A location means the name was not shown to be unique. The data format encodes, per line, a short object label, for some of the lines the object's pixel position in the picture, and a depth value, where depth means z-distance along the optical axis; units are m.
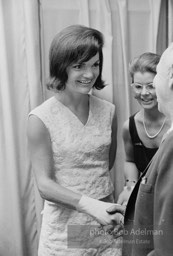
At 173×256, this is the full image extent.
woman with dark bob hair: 1.26
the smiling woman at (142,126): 1.40
